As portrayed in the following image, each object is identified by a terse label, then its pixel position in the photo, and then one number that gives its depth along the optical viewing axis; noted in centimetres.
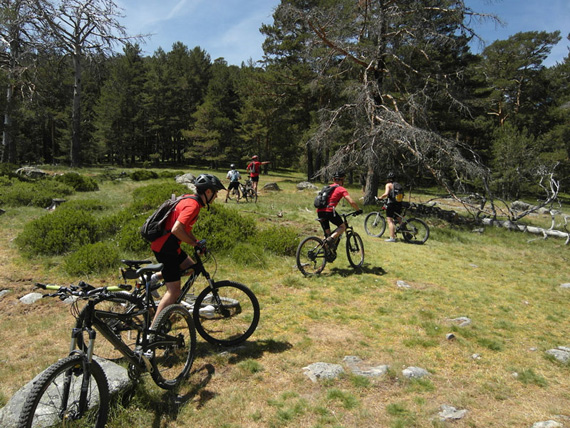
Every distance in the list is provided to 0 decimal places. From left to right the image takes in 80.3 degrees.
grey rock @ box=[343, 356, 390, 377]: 407
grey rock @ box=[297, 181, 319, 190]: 2377
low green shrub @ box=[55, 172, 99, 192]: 1648
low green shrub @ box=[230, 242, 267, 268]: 797
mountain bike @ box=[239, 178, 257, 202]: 1647
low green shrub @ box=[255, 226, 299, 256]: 875
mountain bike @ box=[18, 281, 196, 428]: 251
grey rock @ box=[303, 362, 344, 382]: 397
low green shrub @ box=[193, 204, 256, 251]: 848
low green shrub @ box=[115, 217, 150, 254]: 788
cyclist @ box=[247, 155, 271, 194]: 1627
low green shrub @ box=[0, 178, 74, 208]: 1251
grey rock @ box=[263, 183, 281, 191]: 2226
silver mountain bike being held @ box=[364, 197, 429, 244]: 1142
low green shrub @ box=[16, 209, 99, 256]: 782
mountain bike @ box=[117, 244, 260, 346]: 385
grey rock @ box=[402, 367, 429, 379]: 404
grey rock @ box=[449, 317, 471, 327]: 557
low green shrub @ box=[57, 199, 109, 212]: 1118
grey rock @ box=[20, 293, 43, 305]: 581
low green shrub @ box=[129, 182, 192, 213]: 1006
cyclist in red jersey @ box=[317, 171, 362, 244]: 749
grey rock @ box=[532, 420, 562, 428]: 311
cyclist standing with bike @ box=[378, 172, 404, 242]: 1094
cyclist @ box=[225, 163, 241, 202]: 1547
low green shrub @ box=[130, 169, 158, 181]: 2184
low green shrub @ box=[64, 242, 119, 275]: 682
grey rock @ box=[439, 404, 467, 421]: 330
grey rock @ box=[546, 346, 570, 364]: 451
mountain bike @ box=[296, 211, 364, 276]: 762
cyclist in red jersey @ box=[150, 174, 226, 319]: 390
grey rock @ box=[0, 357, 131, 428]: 268
